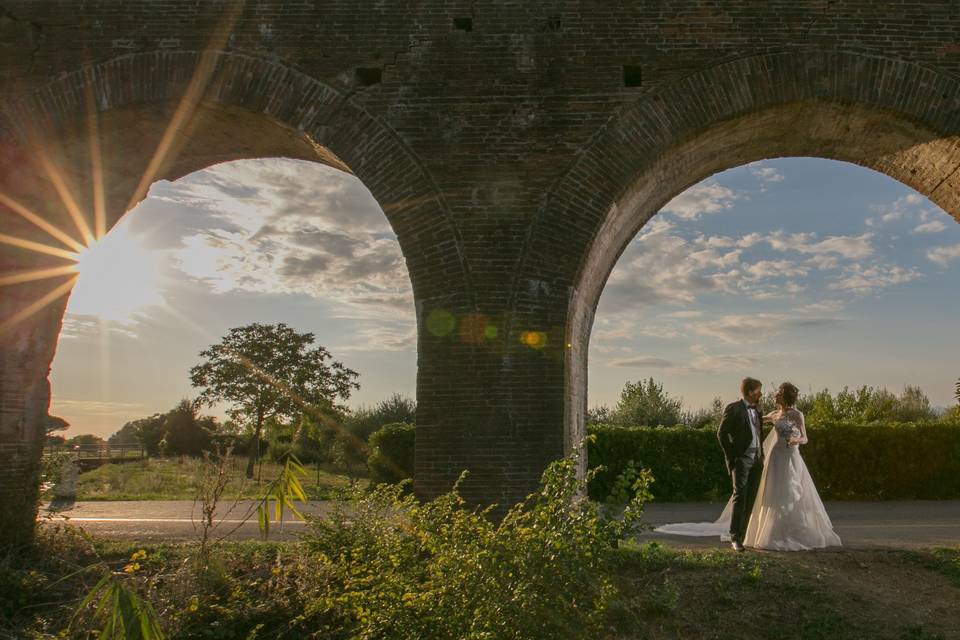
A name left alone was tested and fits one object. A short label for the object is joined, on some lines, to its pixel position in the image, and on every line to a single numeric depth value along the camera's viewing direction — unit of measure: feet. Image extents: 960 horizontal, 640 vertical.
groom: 23.97
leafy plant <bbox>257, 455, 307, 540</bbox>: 16.84
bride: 24.27
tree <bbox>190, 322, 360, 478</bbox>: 74.64
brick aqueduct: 23.56
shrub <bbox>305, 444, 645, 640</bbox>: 13.69
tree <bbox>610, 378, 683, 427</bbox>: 76.74
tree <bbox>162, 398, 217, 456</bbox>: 107.76
